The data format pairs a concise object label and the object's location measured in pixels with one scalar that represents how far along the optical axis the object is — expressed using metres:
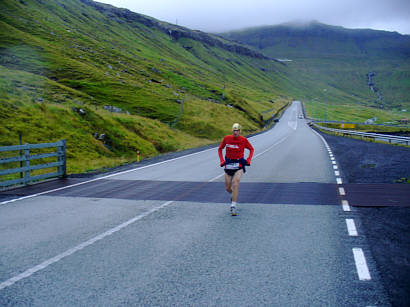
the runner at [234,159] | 8.44
